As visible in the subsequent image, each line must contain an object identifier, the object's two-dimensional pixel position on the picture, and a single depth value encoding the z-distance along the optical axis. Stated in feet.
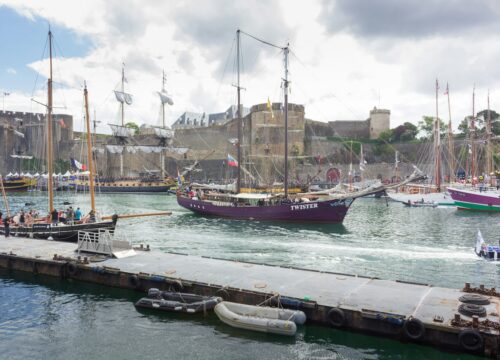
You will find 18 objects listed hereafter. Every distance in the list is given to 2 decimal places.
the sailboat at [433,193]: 183.93
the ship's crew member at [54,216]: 85.51
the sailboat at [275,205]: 122.72
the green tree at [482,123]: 294.46
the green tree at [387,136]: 312.91
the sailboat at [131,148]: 258.16
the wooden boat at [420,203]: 181.78
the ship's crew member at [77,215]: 88.17
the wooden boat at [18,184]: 255.50
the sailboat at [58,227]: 83.56
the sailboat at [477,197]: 161.99
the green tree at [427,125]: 322.75
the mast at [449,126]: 193.67
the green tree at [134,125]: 409.90
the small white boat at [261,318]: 41.42
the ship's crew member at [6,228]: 81.56
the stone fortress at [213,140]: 279.20
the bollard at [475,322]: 36.88
